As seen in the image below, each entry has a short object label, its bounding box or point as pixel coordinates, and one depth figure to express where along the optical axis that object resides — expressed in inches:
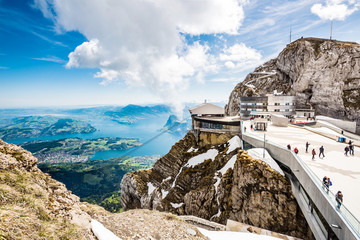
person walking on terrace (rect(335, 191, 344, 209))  387.2
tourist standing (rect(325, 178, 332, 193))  453.8
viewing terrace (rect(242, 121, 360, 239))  385.7
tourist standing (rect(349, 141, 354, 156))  682.8
